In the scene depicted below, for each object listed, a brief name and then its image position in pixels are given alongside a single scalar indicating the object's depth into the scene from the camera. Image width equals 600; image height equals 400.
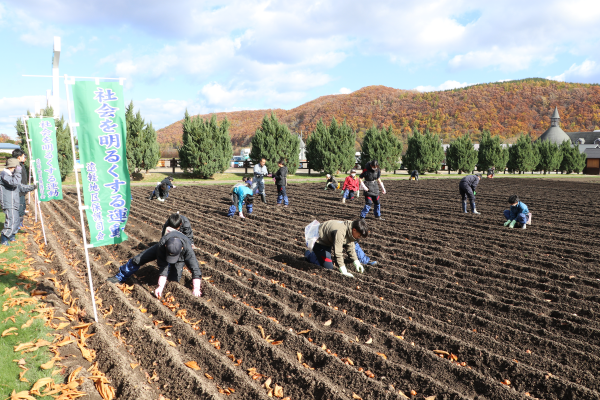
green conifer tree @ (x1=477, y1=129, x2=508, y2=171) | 37.66
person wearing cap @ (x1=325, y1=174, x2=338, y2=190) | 19.45
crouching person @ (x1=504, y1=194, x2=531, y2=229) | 9.75
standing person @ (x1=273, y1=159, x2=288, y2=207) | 12.85
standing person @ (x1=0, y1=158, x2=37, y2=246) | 7.28
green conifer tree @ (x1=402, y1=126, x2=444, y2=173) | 35.34
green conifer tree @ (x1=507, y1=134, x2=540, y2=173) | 40.00
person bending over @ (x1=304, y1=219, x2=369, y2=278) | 5.69
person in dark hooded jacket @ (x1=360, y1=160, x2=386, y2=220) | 10.35
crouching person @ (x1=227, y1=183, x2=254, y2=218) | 10.66
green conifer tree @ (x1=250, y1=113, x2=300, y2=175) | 28.61
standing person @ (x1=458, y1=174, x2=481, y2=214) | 11.38
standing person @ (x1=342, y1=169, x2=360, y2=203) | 14.44
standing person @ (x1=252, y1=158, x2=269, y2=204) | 12.20
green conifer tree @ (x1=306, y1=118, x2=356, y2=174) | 30.45
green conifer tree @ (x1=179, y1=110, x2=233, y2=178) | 26.00
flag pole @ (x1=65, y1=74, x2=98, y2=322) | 4.14
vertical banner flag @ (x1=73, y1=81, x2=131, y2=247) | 4.36
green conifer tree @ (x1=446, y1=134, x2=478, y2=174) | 37.19
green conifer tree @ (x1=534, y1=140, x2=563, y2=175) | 41.72
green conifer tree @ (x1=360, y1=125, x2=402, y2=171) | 33.22
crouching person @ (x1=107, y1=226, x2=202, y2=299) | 5.32
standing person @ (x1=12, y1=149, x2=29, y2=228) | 7.47
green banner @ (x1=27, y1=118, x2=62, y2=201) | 8.19
